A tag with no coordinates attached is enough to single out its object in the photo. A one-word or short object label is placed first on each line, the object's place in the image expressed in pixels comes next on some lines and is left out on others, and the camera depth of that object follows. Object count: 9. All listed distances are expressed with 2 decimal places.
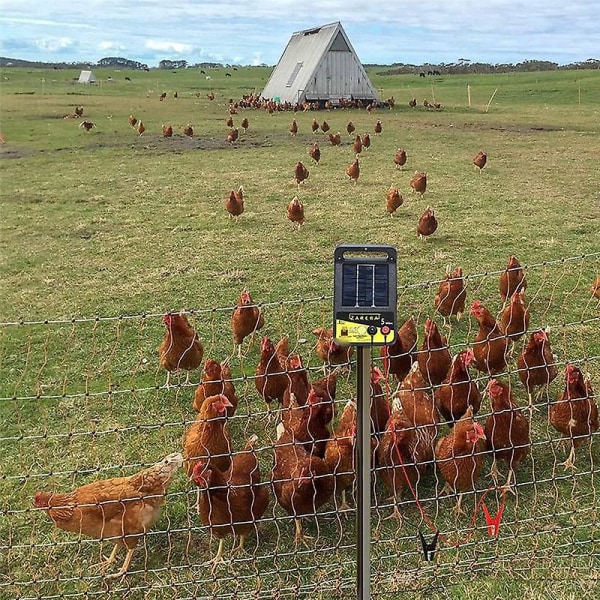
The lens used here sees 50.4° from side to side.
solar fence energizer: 1.91
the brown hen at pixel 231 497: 3.01
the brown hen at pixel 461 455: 3.32
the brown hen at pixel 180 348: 4.55
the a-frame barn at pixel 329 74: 26.25
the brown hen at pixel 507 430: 3.51
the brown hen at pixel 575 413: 3.70
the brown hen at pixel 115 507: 2.99
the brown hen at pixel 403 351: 4.33
